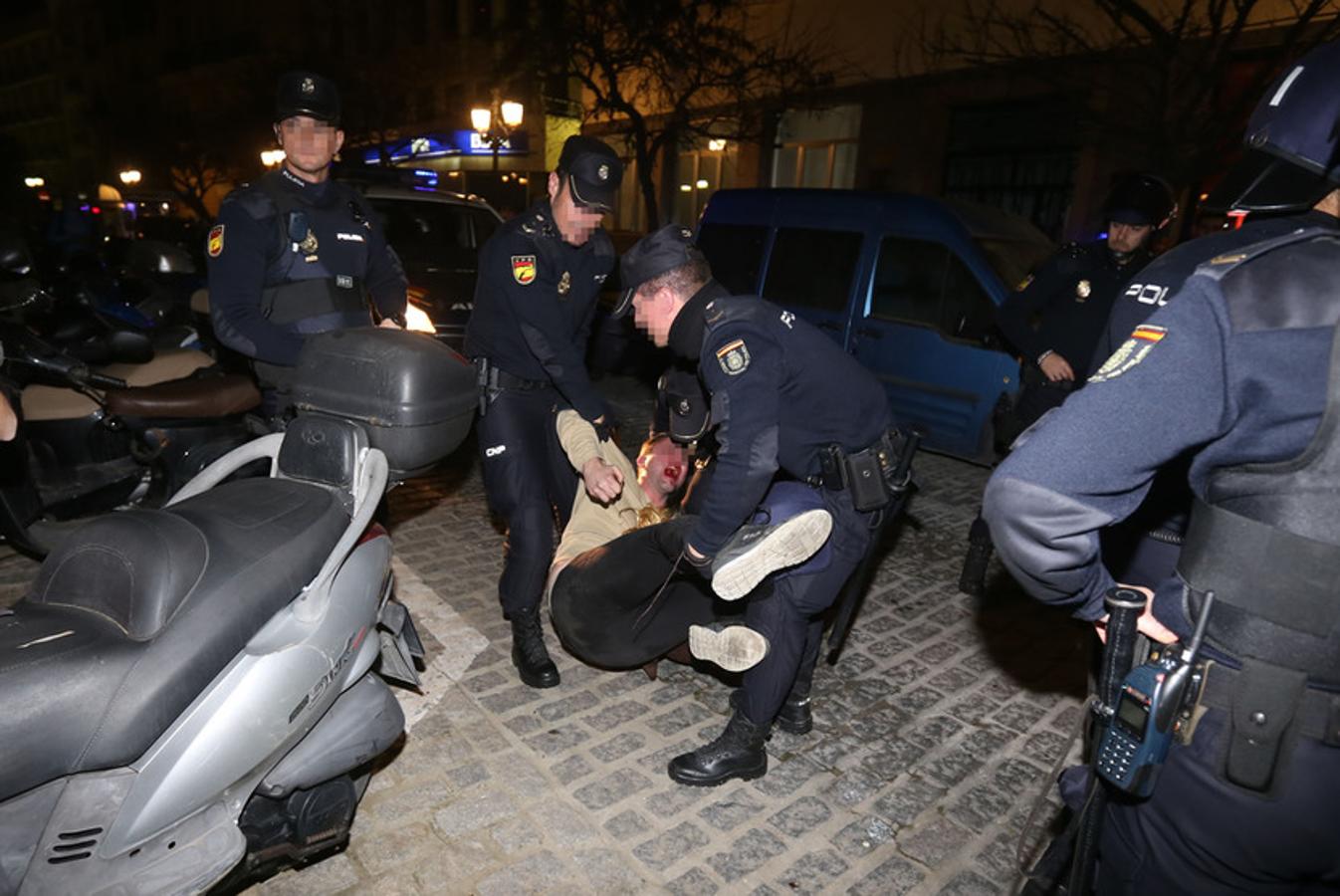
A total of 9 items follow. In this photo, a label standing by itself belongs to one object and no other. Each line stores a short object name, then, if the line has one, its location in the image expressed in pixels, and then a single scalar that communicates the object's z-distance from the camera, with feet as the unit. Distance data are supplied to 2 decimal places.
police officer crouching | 8.15
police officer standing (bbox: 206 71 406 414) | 10.11
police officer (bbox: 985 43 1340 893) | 4.05
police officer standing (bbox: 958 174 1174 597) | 12.69
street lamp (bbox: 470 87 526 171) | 47.82
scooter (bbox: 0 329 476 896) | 5.19
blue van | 19.63
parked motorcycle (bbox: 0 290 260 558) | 12.29
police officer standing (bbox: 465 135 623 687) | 10.68
